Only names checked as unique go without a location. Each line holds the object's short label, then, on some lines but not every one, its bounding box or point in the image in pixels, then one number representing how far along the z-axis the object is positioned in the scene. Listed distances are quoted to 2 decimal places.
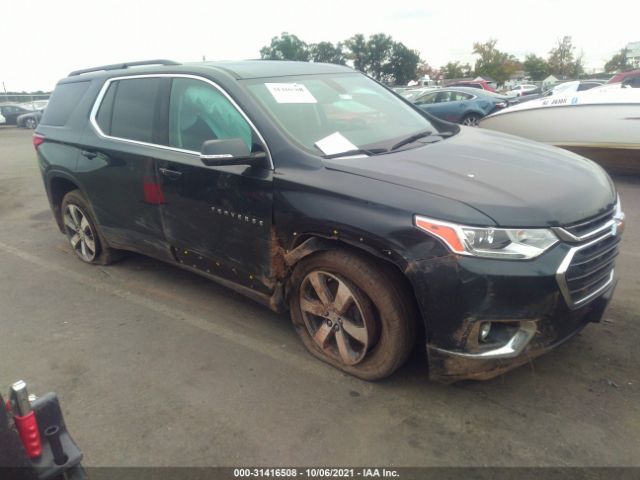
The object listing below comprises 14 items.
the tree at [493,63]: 62.59
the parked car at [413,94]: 16.33
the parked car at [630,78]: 14.54
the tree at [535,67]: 67.75
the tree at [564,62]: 64.62
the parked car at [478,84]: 23.19
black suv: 2.43
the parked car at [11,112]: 26.73
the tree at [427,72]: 67.75
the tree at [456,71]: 67.66
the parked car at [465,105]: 14.73
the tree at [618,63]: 64.88
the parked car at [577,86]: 16.75
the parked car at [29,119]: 25.42
